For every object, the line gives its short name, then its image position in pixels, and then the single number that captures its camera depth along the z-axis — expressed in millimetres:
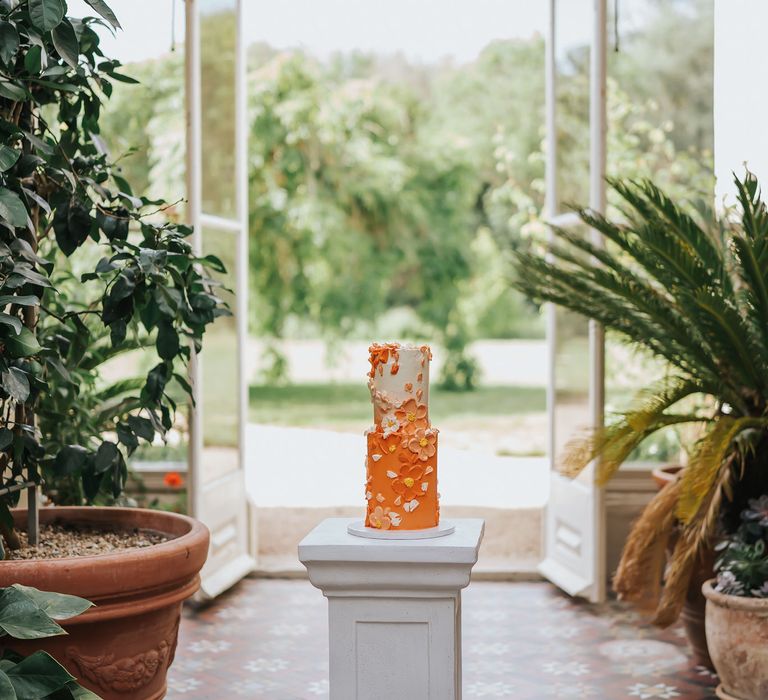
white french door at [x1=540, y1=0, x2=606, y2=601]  4961
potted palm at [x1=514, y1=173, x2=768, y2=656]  3703
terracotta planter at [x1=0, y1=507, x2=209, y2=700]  2707
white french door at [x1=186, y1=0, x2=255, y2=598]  4879
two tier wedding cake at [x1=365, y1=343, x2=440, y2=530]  2551
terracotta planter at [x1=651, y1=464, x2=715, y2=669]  4066
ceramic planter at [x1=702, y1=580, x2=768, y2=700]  3416
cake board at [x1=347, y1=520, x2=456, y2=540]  2520
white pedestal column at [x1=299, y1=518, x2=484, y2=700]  2406
